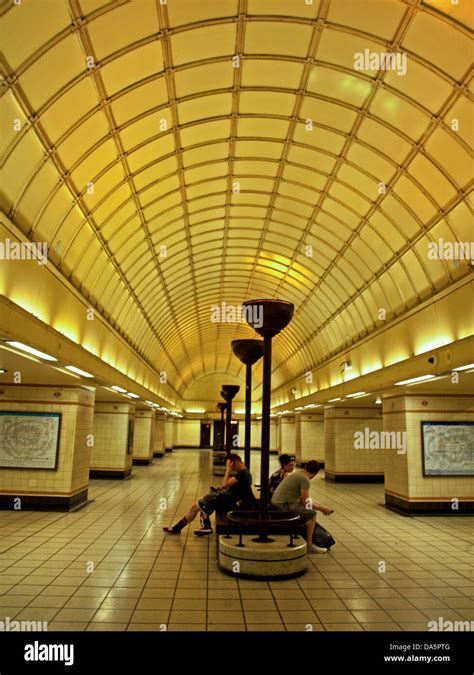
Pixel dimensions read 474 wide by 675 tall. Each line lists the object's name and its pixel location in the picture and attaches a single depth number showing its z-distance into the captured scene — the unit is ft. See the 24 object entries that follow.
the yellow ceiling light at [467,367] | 27.20
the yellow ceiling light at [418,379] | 33.23
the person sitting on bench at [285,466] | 31.45
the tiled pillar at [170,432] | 134.99
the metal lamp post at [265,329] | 24.54
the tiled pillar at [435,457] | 42.09
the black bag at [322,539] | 28.09
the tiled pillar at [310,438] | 88.69
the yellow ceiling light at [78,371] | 32.53
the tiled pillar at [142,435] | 87.97
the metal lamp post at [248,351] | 33.22
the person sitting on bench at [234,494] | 28.99
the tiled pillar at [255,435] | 157.22
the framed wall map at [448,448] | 42.29
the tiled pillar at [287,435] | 111.24
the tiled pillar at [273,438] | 142.92
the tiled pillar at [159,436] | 114.32
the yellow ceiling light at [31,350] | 23.22
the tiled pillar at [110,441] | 64.64
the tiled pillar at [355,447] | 66.54
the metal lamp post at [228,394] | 62.41
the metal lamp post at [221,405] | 98.70
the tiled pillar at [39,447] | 40.22
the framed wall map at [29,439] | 40.40
